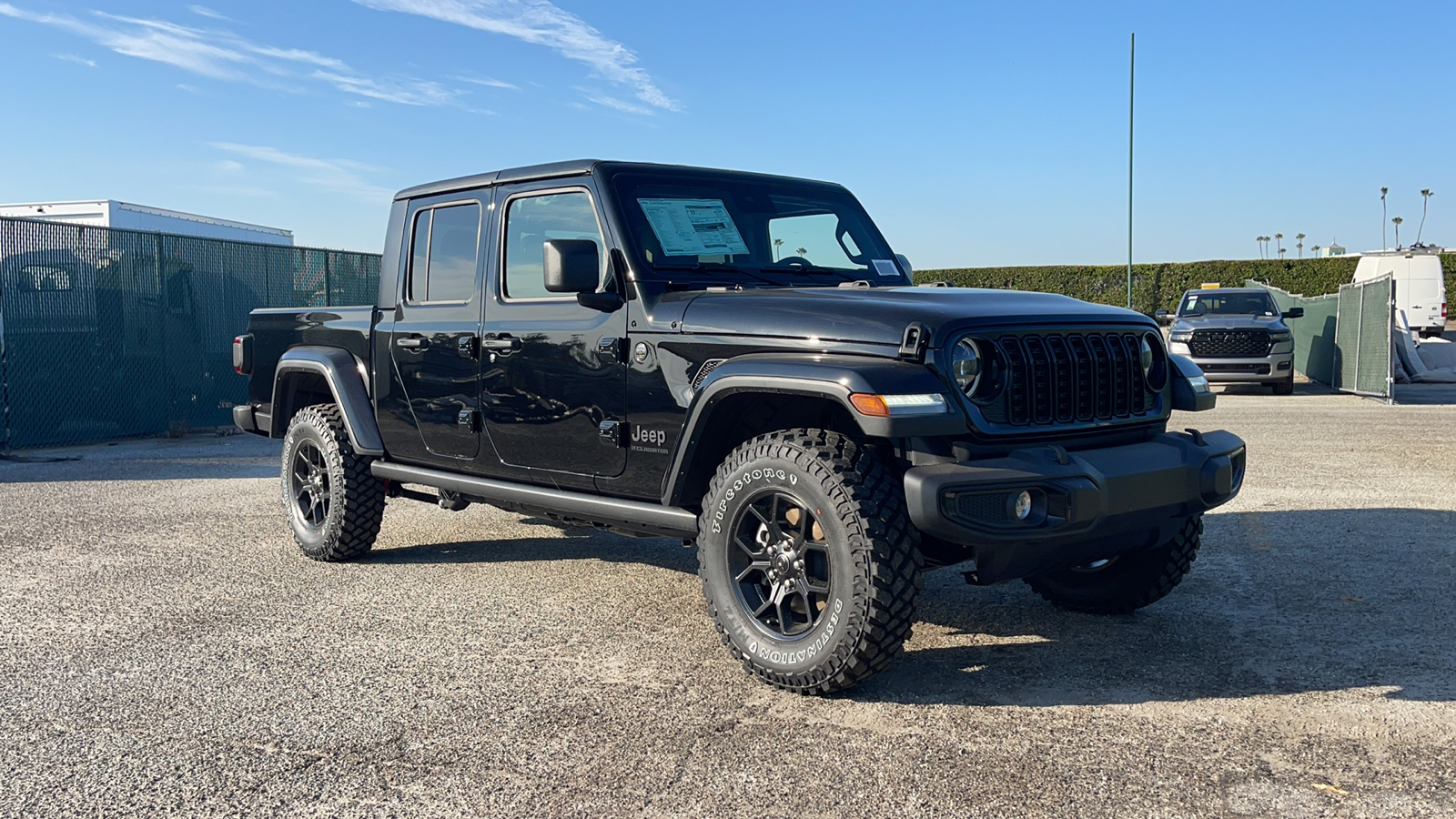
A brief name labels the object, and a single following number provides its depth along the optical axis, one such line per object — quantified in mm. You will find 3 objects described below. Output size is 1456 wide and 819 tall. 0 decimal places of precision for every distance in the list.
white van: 31250
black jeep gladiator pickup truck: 3959
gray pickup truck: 17953
